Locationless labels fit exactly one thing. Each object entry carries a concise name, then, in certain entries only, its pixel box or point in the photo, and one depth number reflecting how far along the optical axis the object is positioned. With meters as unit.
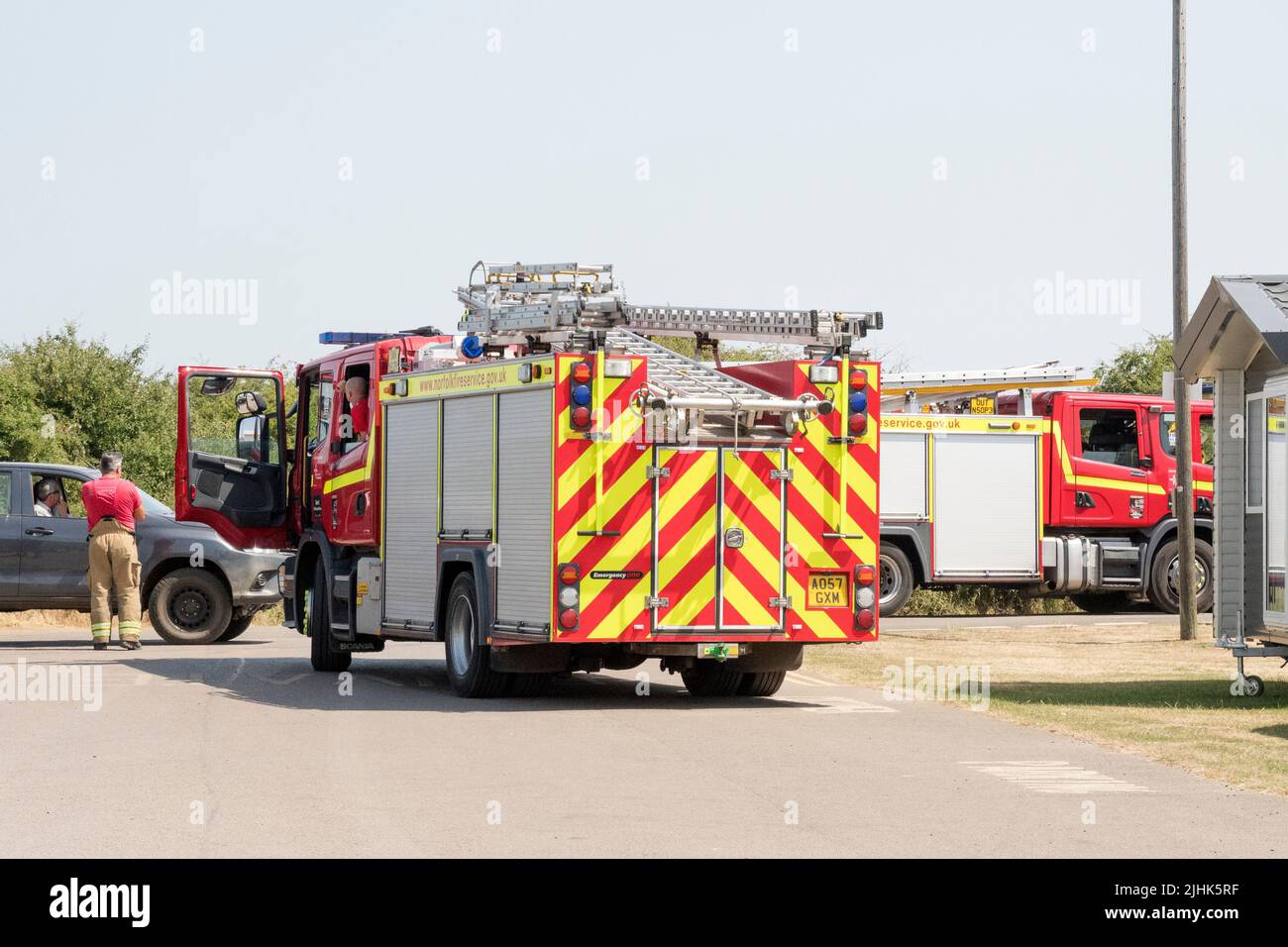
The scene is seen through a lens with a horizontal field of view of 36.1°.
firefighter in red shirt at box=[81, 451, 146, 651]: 20.06
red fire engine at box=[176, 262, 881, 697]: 14.36
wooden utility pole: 22.59
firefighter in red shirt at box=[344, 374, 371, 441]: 17.59
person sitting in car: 21.44
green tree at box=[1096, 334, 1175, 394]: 49.34
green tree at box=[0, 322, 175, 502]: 35.47
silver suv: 21.08
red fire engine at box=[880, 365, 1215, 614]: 26.78
